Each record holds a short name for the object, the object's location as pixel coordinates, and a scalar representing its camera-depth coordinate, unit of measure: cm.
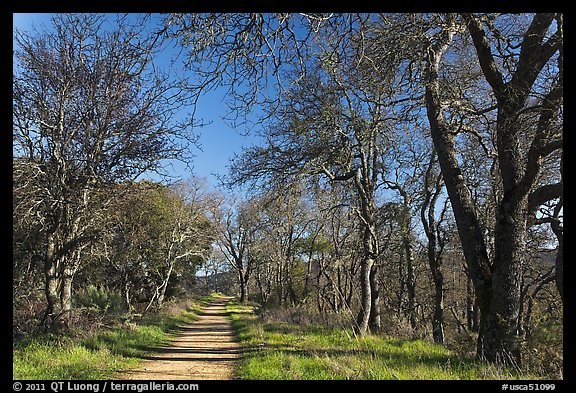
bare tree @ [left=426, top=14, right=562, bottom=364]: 607
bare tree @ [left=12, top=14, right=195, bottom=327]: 962
